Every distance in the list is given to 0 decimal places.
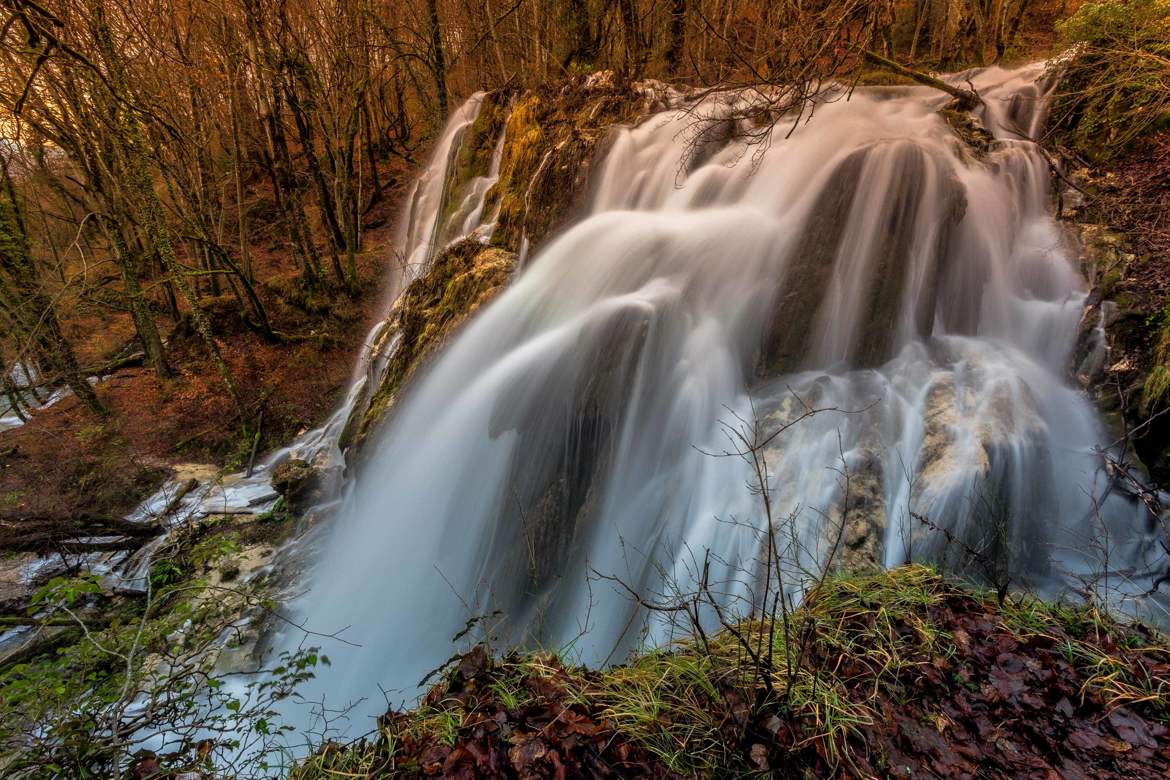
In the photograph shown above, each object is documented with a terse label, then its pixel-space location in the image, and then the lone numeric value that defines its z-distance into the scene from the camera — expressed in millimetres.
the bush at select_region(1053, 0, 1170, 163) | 5551
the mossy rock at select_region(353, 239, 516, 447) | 6984
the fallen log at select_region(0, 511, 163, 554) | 5930
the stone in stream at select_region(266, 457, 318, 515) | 6785
